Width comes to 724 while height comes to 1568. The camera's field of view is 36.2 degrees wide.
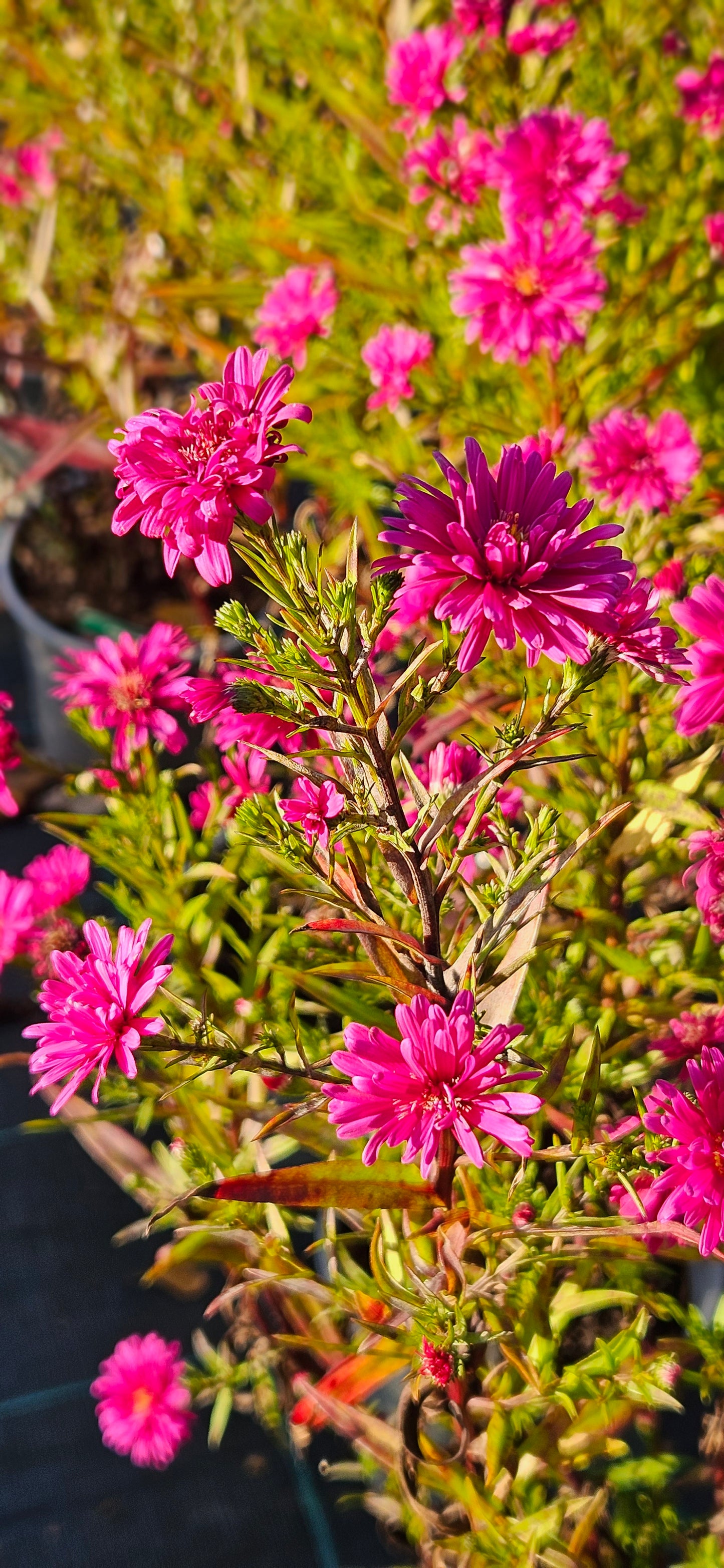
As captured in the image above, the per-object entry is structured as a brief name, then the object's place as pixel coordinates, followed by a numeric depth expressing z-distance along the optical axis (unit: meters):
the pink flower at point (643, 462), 0.65
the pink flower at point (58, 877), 0.61
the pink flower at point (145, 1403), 0.68
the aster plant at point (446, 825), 0.35
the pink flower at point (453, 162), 0.86
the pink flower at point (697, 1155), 0.39
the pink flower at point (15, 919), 0.58
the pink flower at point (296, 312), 0.88
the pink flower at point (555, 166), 0.74
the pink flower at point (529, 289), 0.66
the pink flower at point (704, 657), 0.40
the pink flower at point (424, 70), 0.91
